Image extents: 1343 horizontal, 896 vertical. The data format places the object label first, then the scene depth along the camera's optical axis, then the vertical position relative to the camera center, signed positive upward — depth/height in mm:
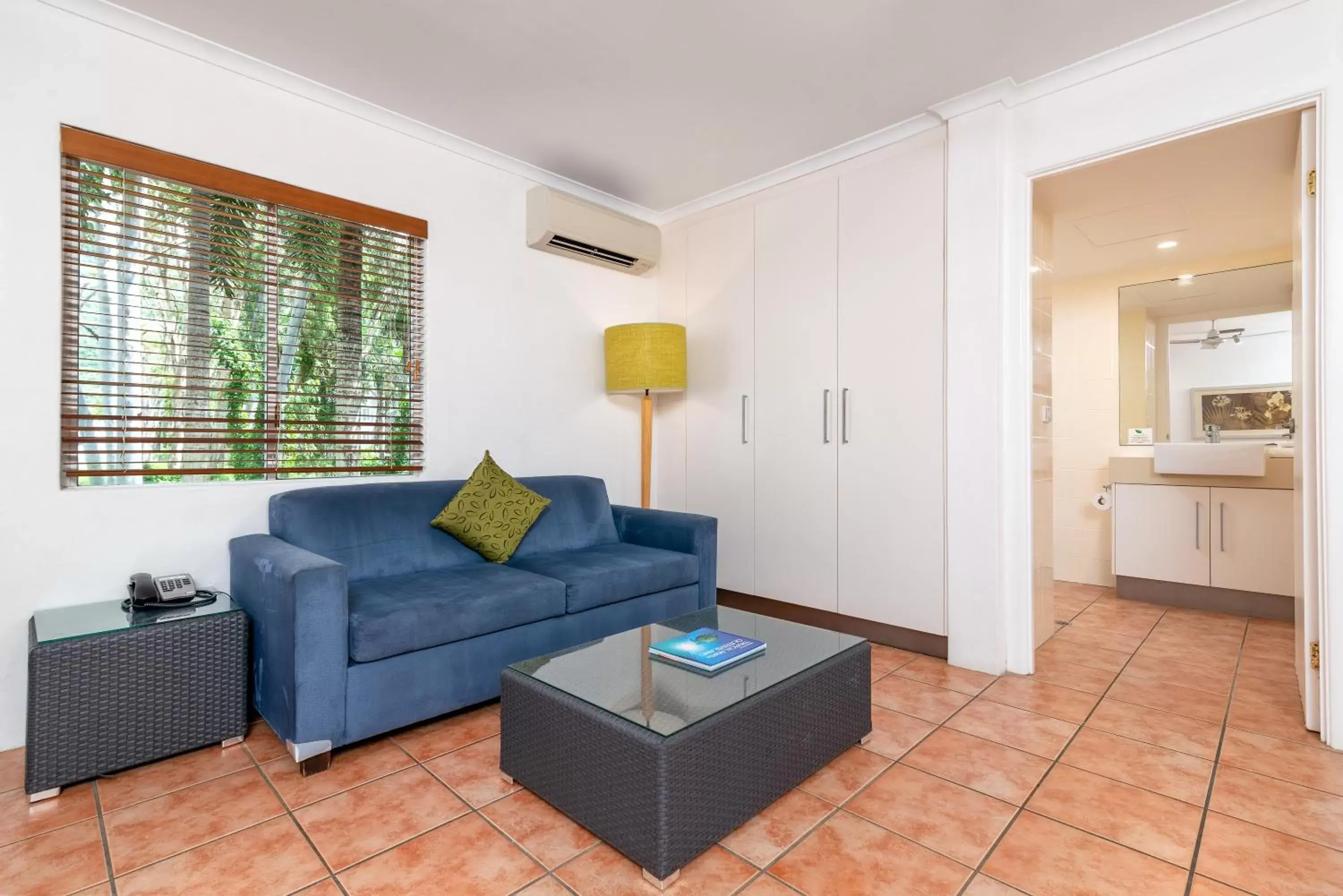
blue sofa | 2049 -547
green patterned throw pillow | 2963 -297
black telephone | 2197 -481
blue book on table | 1949 -620
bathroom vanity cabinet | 3969 -612
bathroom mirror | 4250 +599
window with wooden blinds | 2369 +506
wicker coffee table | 1536 -746
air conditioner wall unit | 3609 +1247
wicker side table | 1871 -716
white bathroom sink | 3947 -82
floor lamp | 3828 +523
